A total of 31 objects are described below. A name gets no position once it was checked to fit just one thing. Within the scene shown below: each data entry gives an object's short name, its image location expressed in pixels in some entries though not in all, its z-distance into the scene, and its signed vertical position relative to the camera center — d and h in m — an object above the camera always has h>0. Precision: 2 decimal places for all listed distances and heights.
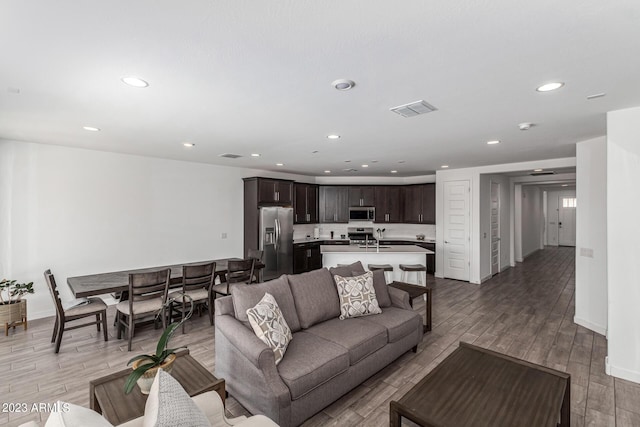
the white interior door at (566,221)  12.25 -0.30
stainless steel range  8.23 -0.58
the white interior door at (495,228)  7.30 -0.35
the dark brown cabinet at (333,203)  8.42 +0.31
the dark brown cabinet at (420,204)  7.91 +0.28
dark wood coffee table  1.75 -1.22
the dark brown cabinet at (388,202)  8.41 +0.34
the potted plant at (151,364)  1.67 -0.91
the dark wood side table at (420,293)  3.77 -1.02
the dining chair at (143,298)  3.52 -1.10
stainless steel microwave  8.39 +0.03
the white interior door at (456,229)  6.81 -0.37
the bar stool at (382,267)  5.24 -0.96
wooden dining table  3.59 -0.93
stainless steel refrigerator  6.52 -0.61
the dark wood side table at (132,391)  1.64 -1.10
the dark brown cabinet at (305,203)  7.66 +0.28
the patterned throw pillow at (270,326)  2.31 -0.93
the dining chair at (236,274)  4.51 -0.96
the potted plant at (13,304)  3.87 -1.22
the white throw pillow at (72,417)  1.01 -0.73
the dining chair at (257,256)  5.29 -0.79
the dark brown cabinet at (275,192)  6.58 +0.52
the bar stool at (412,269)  5.33 -1.01
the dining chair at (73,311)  3.36 -1.19
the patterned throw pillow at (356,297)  3.20 -0.93
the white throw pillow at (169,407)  1.17 -0.82
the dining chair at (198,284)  4.03 -1.00
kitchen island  5.43 -0.81
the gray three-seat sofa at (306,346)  2.10 -1.15
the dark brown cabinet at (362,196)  8.43 +0.52
